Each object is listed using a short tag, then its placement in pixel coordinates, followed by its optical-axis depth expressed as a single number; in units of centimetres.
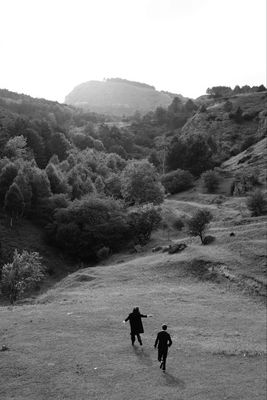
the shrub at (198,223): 6238
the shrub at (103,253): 7616
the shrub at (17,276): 4930
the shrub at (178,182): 11656
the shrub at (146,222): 7831
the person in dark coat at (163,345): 1997
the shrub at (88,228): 8162
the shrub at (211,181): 10800
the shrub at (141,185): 9931
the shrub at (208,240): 6056
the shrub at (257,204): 7738
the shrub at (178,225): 8331
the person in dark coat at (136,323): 2283
